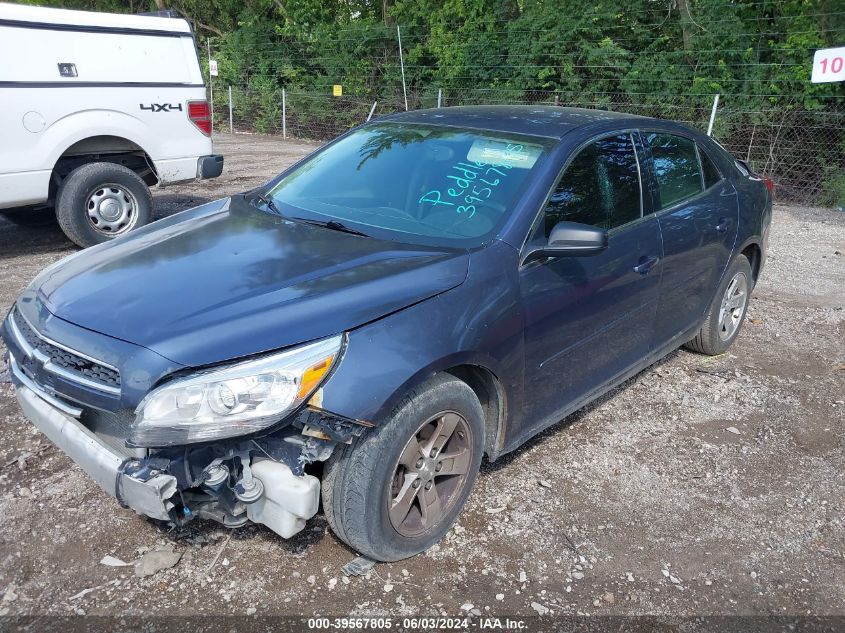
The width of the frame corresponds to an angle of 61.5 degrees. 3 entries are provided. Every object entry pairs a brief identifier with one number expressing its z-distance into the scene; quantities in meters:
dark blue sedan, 2.38
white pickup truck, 6.46
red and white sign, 11.02
